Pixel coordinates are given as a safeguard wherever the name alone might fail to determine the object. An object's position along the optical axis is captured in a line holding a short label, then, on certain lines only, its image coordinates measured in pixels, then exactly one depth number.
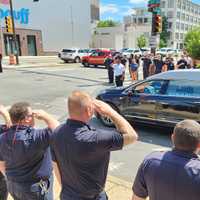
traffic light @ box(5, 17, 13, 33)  24.14
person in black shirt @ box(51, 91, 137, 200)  2.05
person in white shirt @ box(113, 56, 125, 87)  12.89
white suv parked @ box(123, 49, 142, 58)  44.15
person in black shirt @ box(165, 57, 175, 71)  13.69
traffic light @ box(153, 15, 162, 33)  12.87
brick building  36.69
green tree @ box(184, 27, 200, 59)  22.07
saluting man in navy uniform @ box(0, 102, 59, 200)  2.33
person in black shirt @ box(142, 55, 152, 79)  15.30
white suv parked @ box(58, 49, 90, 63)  29.62
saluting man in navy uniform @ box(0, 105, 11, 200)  2.61
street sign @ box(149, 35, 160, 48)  12.98
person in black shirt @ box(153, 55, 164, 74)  14.12
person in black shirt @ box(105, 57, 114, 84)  14.92
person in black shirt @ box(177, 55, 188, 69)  13.26
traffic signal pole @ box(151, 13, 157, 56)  12.83
